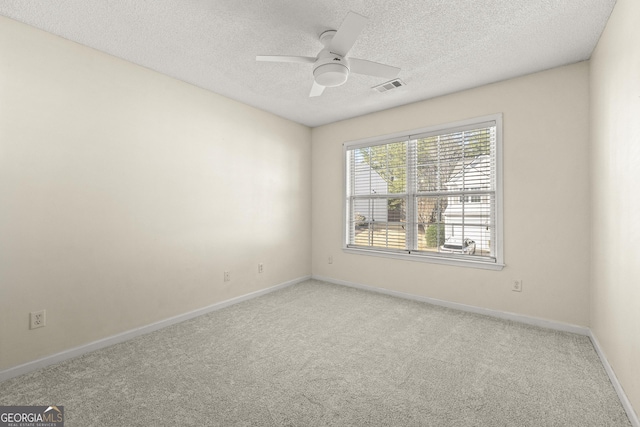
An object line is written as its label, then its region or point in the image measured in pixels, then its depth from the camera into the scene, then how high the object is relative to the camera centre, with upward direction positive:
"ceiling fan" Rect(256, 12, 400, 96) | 1.90 +1.12
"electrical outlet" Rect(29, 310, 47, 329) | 2.18 -0.81
